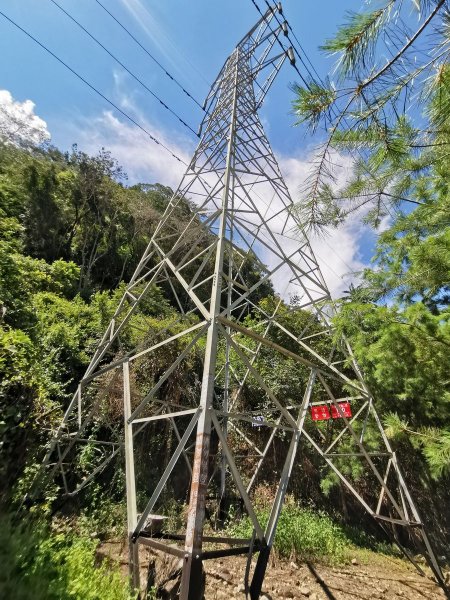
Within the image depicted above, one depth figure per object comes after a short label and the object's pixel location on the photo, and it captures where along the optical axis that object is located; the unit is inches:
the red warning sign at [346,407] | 208.2
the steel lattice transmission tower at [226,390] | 86.5
